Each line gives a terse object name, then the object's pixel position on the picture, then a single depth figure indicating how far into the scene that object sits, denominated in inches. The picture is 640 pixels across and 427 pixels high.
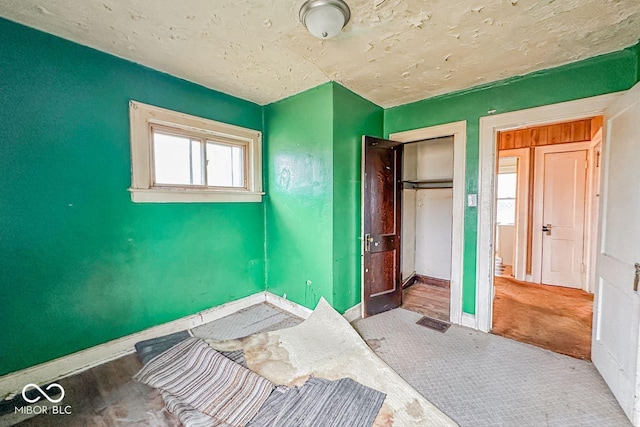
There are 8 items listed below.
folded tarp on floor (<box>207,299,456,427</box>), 58.7
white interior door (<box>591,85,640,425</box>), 58.9
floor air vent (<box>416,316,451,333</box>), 100.1
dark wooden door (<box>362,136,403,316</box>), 107.2
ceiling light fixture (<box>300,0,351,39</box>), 56.3
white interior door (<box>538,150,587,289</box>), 141.1
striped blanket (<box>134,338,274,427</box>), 58.6
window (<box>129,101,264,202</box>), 85.8
